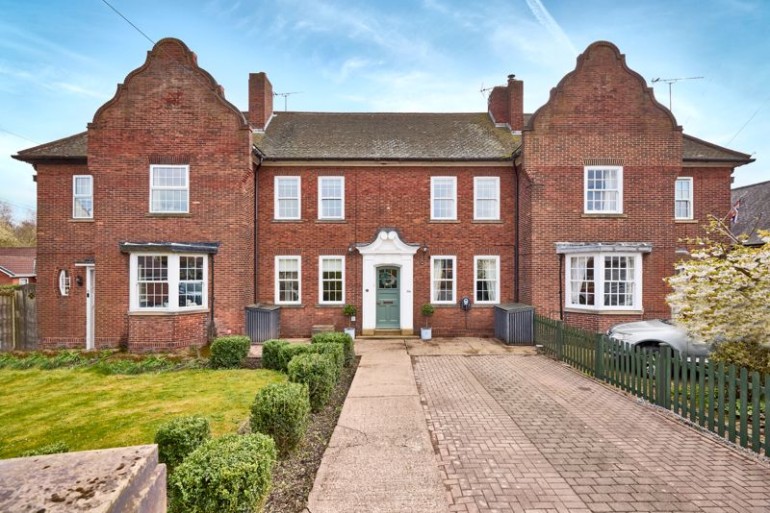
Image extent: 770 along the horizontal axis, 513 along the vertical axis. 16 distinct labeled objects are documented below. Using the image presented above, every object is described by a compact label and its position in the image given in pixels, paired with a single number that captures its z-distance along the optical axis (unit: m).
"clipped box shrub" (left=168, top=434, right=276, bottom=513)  3.27
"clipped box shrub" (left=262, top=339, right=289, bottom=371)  10.18
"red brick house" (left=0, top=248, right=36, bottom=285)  30.97
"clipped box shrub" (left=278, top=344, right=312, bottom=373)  9.11
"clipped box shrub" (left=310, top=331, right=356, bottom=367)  10.10
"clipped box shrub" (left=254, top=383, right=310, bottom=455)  5.23
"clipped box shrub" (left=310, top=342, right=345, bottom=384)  8.44
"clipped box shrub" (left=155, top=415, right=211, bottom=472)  4.44
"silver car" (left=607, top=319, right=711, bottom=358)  9.14
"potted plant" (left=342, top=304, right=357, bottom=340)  14.47
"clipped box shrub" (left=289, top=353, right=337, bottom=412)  6.97
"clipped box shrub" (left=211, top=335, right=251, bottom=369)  10.45
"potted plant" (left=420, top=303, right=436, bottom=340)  14.34
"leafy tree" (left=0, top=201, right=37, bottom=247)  41.03
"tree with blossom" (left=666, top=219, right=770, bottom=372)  7.25
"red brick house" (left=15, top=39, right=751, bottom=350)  13.30
